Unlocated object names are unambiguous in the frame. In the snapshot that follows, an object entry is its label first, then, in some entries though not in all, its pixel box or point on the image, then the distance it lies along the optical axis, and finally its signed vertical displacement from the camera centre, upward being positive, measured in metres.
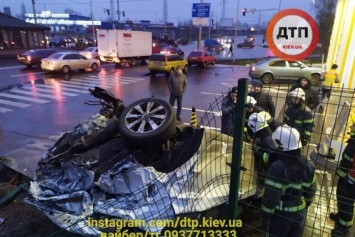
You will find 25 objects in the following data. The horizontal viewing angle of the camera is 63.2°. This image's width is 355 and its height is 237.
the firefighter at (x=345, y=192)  3.44 -1.87
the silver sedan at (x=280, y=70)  17.52 -2.07
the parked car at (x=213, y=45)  51.75 -2.02
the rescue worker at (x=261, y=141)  3.42 -1.30
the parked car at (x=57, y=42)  40.78 -1.54
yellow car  19.55 -2.02
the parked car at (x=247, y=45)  61.22 -2.21
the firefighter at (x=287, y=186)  2.76 -1.41
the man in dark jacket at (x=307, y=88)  5.79 -1.23
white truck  23.38 -1.06
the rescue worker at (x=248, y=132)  4.55 -1.51
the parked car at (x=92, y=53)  24.83 -1.79
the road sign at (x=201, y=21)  30.62 +1.25
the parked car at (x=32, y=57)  20.66 -1.85
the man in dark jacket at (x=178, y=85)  9.48 -1.65
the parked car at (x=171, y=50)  30.82 -1.80
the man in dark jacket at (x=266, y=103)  5.72 -1.33
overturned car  3.41 -1.80
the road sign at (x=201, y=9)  30.01 +2.44
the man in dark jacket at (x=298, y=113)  4.81 -1.30
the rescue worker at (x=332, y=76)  7.11 -0.98
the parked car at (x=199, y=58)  25.33 -2.09
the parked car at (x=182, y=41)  63.89 -1.73
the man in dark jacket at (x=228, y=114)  5.62 -1.52
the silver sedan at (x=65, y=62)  18.47 -1.98
